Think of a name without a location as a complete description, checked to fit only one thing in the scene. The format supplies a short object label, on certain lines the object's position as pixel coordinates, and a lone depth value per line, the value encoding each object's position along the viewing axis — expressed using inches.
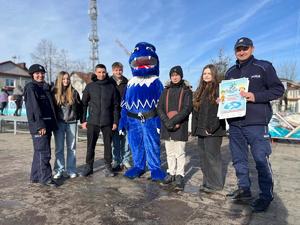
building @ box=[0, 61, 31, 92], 1429.3
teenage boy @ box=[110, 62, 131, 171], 173.1
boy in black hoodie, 152.9
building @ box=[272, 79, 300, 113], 1524.1
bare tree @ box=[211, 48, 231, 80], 726.0
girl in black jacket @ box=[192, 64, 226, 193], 129.0
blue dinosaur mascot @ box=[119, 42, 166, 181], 151.3
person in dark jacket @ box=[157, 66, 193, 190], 137.5
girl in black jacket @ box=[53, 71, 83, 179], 147.5
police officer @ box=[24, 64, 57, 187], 132.5
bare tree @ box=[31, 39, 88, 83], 1233.1
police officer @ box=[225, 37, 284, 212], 107.7
